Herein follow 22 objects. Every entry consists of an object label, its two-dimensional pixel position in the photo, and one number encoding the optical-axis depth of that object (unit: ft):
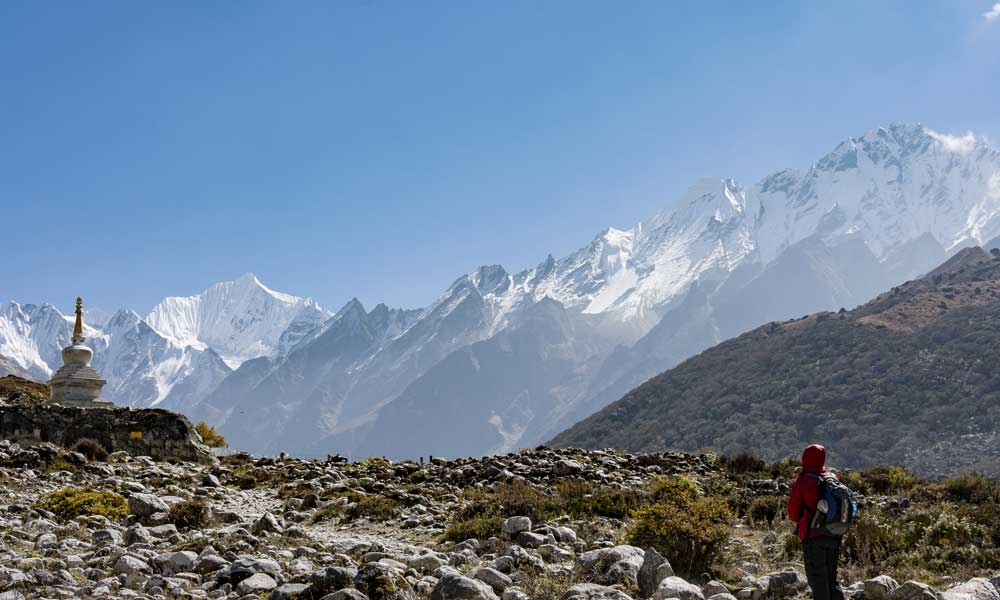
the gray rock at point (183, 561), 39.68
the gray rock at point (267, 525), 49.78
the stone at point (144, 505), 53.98
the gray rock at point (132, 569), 36.86
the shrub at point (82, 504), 53.42
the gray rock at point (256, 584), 35.63
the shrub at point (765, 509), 57.11
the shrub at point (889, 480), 72.32
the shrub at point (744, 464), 82.54
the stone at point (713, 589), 35.53
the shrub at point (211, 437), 124.98
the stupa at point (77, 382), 133.60
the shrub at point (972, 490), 65.98
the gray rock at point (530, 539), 43.91
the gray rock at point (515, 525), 47.06
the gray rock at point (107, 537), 45.32
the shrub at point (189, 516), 52.11
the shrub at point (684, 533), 41.86
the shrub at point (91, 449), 82.64
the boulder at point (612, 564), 36.36
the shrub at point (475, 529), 48.47
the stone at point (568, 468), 75.15
